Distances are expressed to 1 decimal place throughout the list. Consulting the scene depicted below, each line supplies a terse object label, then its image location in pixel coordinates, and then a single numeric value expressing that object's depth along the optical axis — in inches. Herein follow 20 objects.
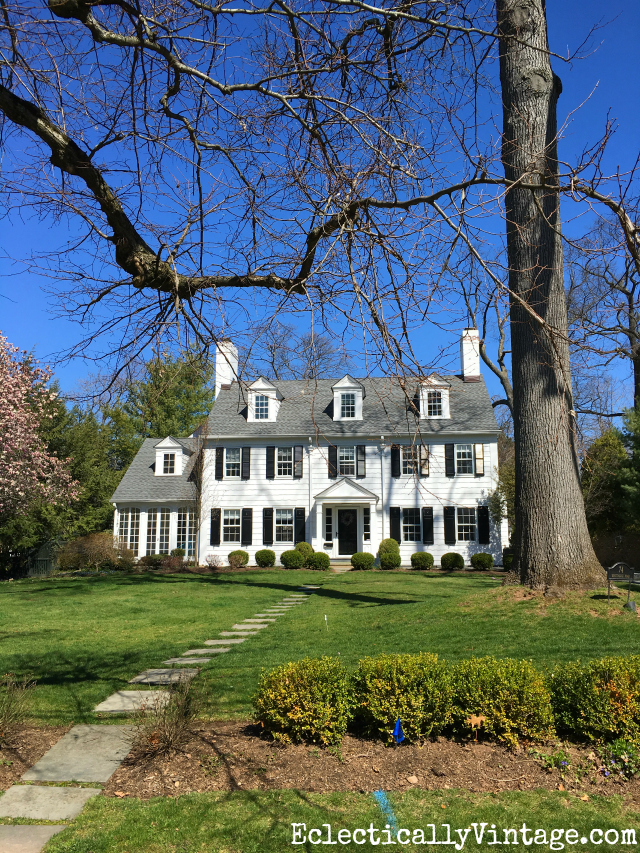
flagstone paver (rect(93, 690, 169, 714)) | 209.8
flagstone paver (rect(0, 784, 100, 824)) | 134.6
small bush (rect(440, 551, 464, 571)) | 897.5
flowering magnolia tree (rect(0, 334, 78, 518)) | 821.5
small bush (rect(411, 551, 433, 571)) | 900.0
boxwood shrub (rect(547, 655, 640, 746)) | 164.2
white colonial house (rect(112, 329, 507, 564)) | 946.1
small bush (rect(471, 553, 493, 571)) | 892.6
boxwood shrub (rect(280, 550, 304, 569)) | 907.4
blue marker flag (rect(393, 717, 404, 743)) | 163.6
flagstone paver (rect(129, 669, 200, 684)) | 246.8
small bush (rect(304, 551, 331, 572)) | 896.9
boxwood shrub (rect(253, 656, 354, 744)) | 169.3
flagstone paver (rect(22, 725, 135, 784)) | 155.2
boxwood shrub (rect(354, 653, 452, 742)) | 169.6
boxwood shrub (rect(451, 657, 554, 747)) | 167.5
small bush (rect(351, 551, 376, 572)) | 885.2
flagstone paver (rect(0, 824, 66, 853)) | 119.6
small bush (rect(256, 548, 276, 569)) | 933.2
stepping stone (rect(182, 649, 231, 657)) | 303.2
